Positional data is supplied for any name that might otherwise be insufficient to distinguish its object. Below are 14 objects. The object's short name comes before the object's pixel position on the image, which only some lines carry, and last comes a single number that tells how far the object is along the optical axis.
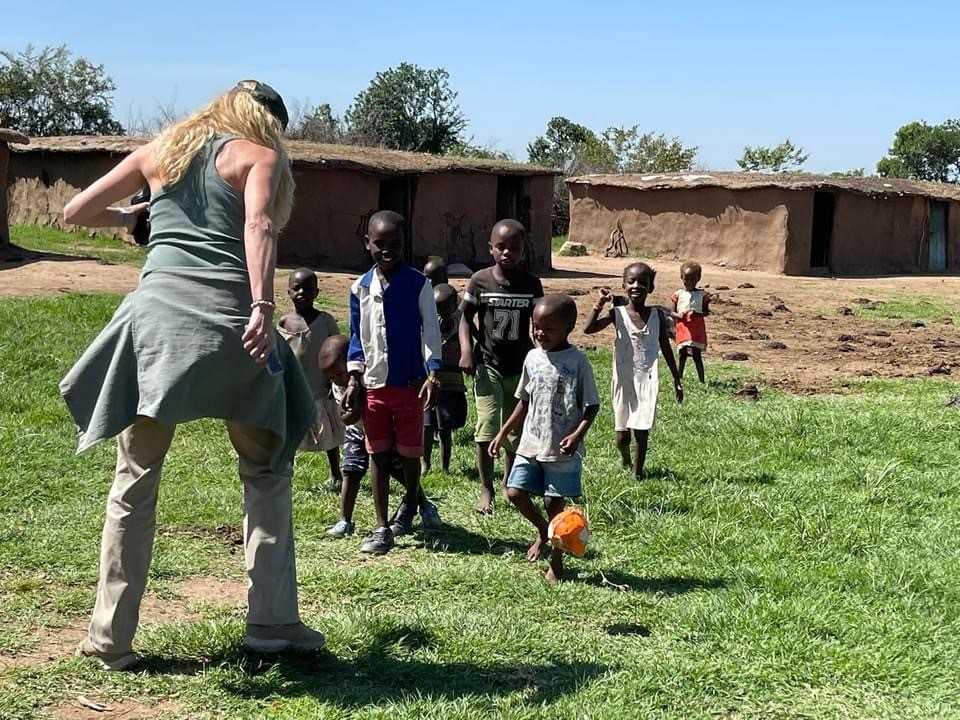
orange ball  4.60
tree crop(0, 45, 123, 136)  37.62
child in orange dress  10.05
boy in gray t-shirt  4.90
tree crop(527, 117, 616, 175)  45.53
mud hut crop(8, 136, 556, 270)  20.80
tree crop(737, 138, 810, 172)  57.19
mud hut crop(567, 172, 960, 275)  25.94
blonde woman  3.52
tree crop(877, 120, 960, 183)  56.75
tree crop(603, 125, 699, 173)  48.75
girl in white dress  6.70
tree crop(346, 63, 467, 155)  43.78
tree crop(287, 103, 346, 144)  36.75
